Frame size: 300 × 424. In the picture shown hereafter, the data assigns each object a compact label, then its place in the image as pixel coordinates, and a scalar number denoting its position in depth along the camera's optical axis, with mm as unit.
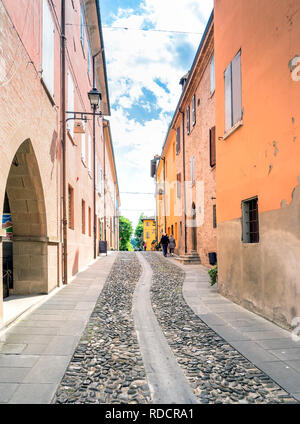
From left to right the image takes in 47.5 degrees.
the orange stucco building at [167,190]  23266
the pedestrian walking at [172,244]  21453
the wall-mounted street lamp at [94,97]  9688
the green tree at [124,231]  63775
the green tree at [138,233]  81838
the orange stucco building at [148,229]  69625
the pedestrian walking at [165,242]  20819
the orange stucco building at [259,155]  4961
